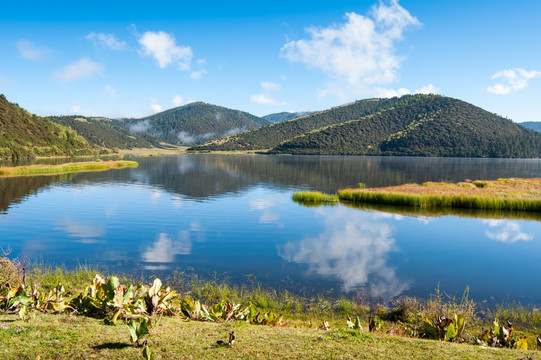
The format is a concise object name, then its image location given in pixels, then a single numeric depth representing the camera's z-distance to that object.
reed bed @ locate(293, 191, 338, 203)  53.62
